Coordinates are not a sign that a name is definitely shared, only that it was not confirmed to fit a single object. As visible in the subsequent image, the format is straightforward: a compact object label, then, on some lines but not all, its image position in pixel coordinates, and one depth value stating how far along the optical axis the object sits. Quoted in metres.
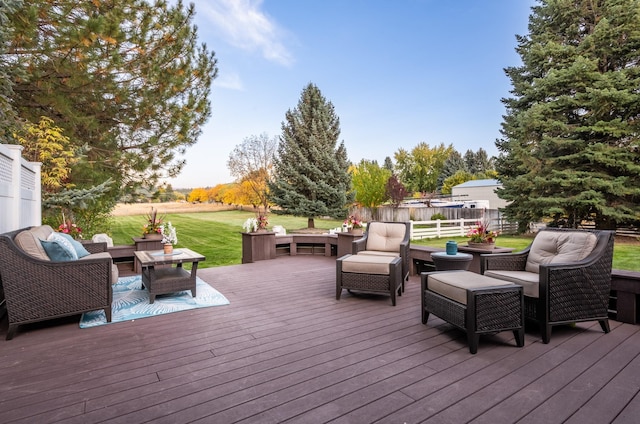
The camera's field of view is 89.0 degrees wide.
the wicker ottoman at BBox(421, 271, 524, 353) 2.49
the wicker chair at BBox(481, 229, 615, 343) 2.68
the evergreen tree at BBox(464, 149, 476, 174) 42.28
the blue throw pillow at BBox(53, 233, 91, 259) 4.00
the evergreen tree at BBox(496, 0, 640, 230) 9.48
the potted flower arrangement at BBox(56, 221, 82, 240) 5.12
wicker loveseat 2.78
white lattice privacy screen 3.69
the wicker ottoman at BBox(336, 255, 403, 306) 3.74
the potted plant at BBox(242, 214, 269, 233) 6.92
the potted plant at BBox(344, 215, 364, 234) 6.36
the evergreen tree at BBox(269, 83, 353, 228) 11.14
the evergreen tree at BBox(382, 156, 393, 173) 55.34
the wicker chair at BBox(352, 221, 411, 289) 4.57
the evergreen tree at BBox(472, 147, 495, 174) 41.72
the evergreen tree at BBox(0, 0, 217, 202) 5.07
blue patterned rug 3.33
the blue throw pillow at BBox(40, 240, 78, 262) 3.09
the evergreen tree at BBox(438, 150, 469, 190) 38.31
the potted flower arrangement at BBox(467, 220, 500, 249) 4.44
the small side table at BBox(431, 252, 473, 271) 4.04
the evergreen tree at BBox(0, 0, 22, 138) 3.76
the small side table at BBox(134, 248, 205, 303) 3.79
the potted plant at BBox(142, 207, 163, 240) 5.89
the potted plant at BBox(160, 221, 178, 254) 4.19
